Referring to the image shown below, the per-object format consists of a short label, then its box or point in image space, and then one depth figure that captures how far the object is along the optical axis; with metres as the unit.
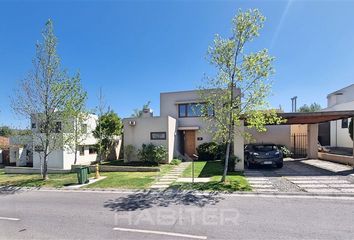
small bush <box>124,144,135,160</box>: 20.20
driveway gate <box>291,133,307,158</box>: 22.27
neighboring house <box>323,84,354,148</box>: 26.11
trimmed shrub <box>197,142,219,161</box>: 20.55
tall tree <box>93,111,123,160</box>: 23.59
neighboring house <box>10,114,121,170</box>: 15.29
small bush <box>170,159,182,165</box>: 18.92
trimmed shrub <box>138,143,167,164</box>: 18.44
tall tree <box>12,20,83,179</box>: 14.24
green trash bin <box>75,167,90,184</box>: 13.02
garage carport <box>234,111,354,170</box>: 13.75
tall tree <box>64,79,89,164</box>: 14.77
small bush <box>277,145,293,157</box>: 21.42
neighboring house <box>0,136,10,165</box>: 26.81
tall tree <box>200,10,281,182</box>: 10.87
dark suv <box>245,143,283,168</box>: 15.05
